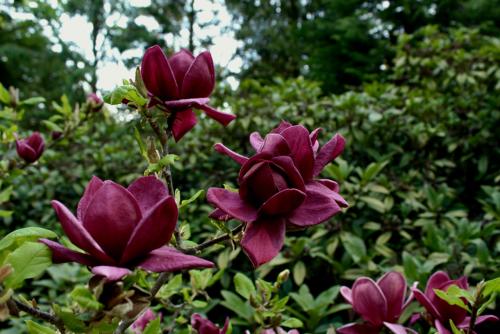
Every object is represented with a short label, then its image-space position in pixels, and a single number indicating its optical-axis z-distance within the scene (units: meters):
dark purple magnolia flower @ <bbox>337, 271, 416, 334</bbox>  0.74
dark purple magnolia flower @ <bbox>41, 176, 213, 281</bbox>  0.42
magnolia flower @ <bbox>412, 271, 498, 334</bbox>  0.69
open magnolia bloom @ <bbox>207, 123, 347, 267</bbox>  0.50
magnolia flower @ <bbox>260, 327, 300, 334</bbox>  0.81
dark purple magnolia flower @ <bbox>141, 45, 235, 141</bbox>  0.61
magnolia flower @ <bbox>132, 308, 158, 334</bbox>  0.85
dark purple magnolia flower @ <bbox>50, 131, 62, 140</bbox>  1.56
